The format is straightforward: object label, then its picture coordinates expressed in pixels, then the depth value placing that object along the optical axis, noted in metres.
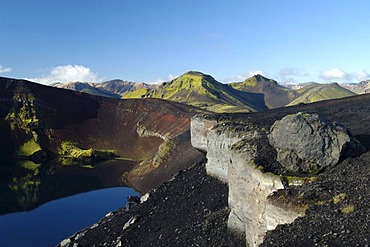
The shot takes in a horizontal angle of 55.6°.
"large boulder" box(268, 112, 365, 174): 13.95
